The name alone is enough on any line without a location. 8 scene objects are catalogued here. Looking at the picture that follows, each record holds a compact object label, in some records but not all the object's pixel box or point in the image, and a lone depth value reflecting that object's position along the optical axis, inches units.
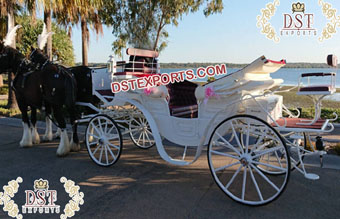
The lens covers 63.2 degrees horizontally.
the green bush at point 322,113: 323.3
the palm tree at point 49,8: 355.3
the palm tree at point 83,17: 401.8
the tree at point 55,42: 755.6
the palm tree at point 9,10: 356.5
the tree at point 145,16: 443.7
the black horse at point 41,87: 203.8
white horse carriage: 130.0
